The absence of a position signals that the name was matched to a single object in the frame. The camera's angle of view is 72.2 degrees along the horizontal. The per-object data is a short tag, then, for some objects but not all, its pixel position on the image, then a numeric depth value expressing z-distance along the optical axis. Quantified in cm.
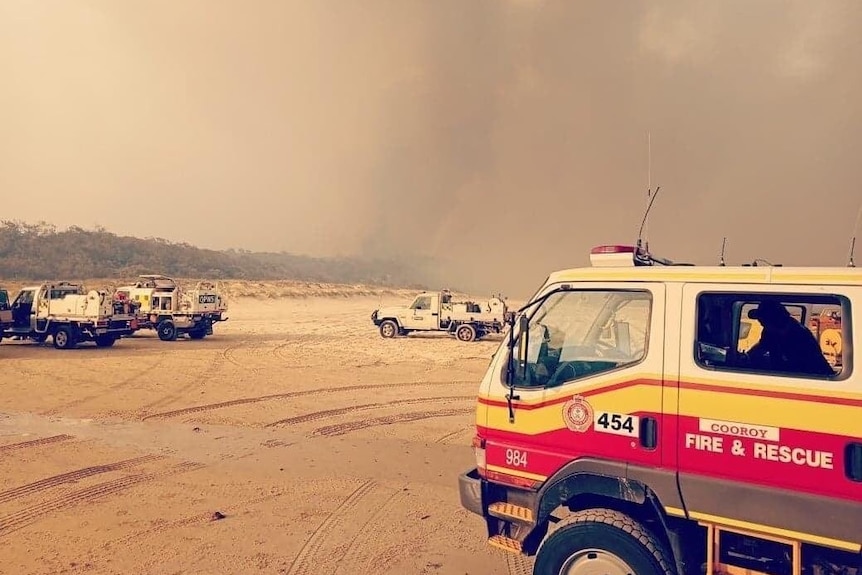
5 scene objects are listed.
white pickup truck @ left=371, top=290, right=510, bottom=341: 2303
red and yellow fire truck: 302
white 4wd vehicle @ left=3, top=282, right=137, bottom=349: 1919
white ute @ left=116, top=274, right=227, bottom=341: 2247
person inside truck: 332
